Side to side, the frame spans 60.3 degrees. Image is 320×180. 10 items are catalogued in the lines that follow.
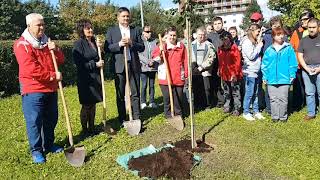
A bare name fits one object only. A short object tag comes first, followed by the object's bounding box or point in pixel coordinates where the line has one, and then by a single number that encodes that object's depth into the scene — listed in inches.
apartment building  3010.0
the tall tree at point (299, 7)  409.3
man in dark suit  196.8
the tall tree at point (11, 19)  1037.3
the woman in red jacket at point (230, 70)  220.9
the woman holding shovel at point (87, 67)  183.6
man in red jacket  153.4
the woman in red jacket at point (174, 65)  209.3
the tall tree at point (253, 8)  2262.5
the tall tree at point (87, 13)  1118.5
